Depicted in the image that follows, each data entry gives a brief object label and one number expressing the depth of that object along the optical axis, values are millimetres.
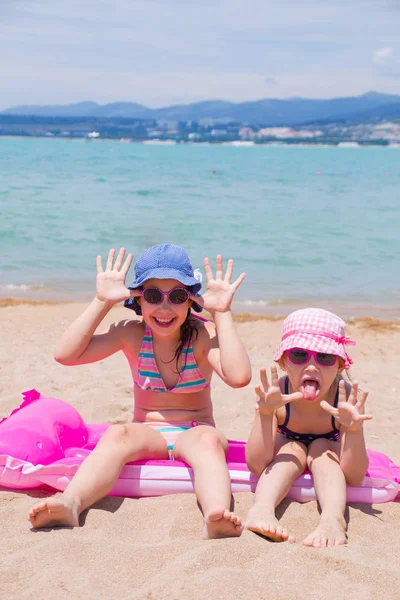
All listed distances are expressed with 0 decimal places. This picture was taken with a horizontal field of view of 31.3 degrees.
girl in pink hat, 3117
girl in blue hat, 3219
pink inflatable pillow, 3400
